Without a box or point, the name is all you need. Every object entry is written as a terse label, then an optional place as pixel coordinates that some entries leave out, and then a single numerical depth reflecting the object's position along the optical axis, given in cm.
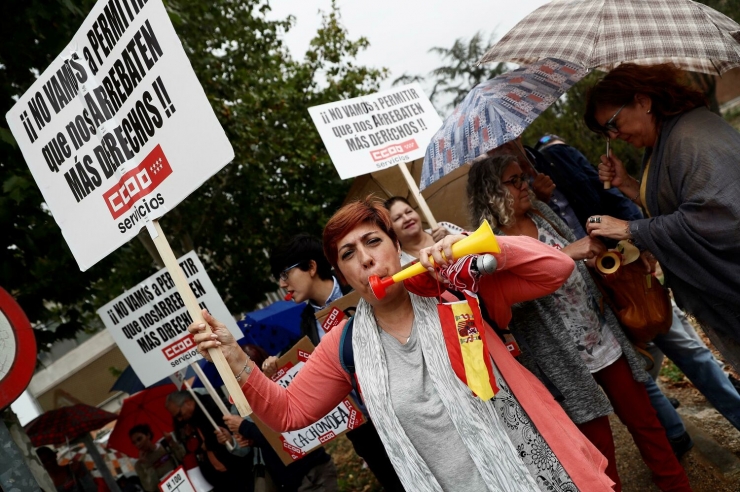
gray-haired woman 288
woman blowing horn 196
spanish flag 190
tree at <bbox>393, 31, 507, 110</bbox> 1644
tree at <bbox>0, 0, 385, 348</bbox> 930
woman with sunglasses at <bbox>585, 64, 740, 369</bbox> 231
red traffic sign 301
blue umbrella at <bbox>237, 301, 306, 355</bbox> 550
